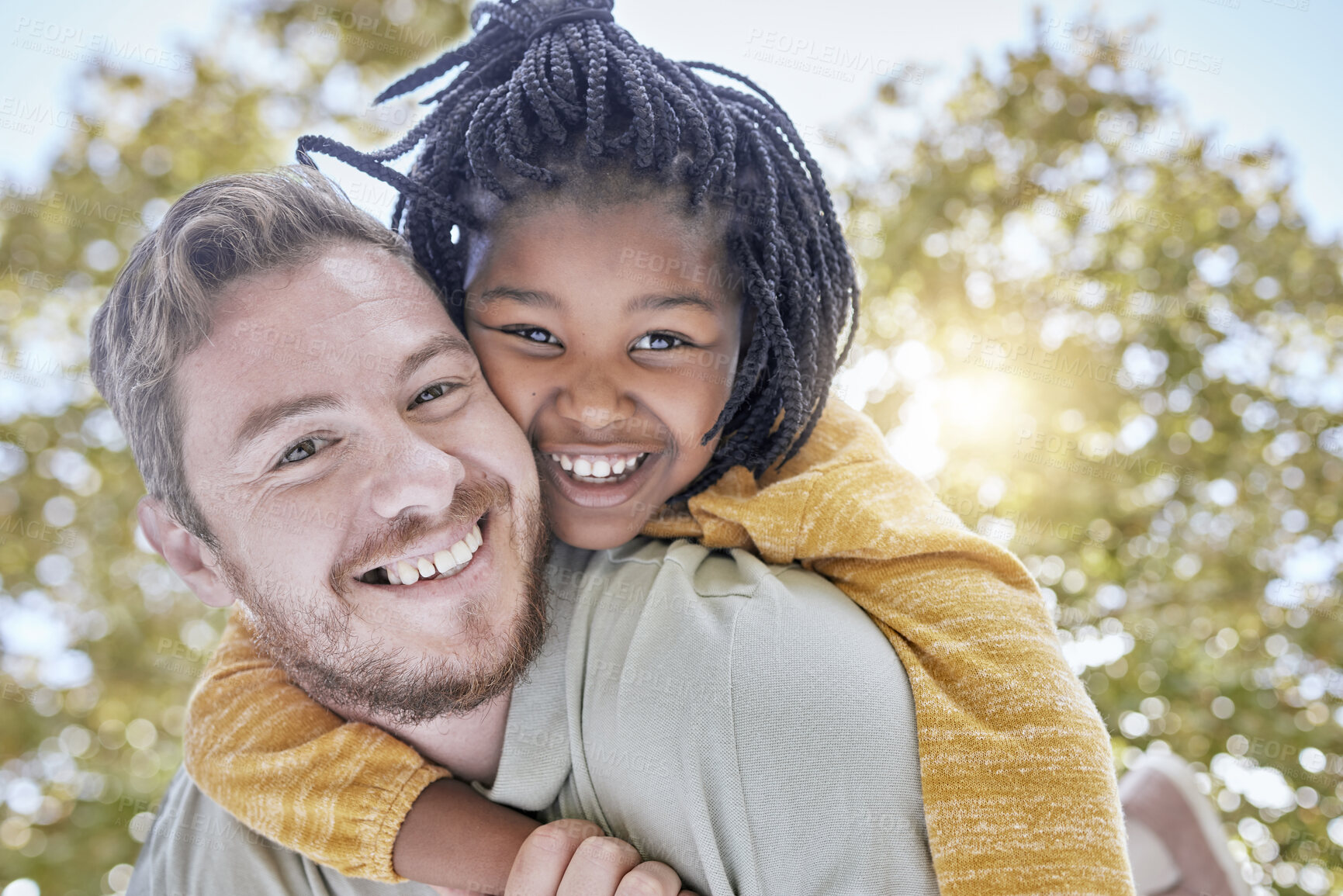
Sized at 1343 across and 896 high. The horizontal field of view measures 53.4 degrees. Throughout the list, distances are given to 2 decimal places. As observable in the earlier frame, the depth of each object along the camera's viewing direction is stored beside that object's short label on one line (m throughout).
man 0.52
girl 0.59
